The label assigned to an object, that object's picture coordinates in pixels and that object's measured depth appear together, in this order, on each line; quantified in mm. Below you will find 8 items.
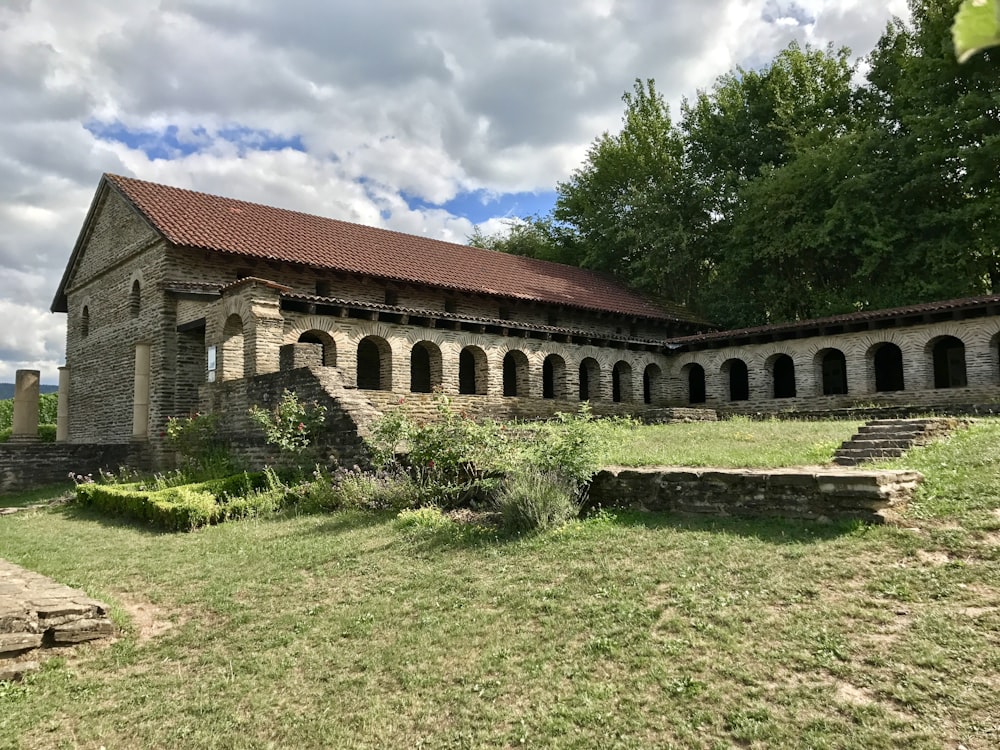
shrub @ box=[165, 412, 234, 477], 14625
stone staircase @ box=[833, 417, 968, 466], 8922
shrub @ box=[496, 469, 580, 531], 7695
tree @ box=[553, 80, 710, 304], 31172
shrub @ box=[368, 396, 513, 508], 9695
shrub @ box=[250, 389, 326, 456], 12266
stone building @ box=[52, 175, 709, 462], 17125
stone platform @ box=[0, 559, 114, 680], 5340
